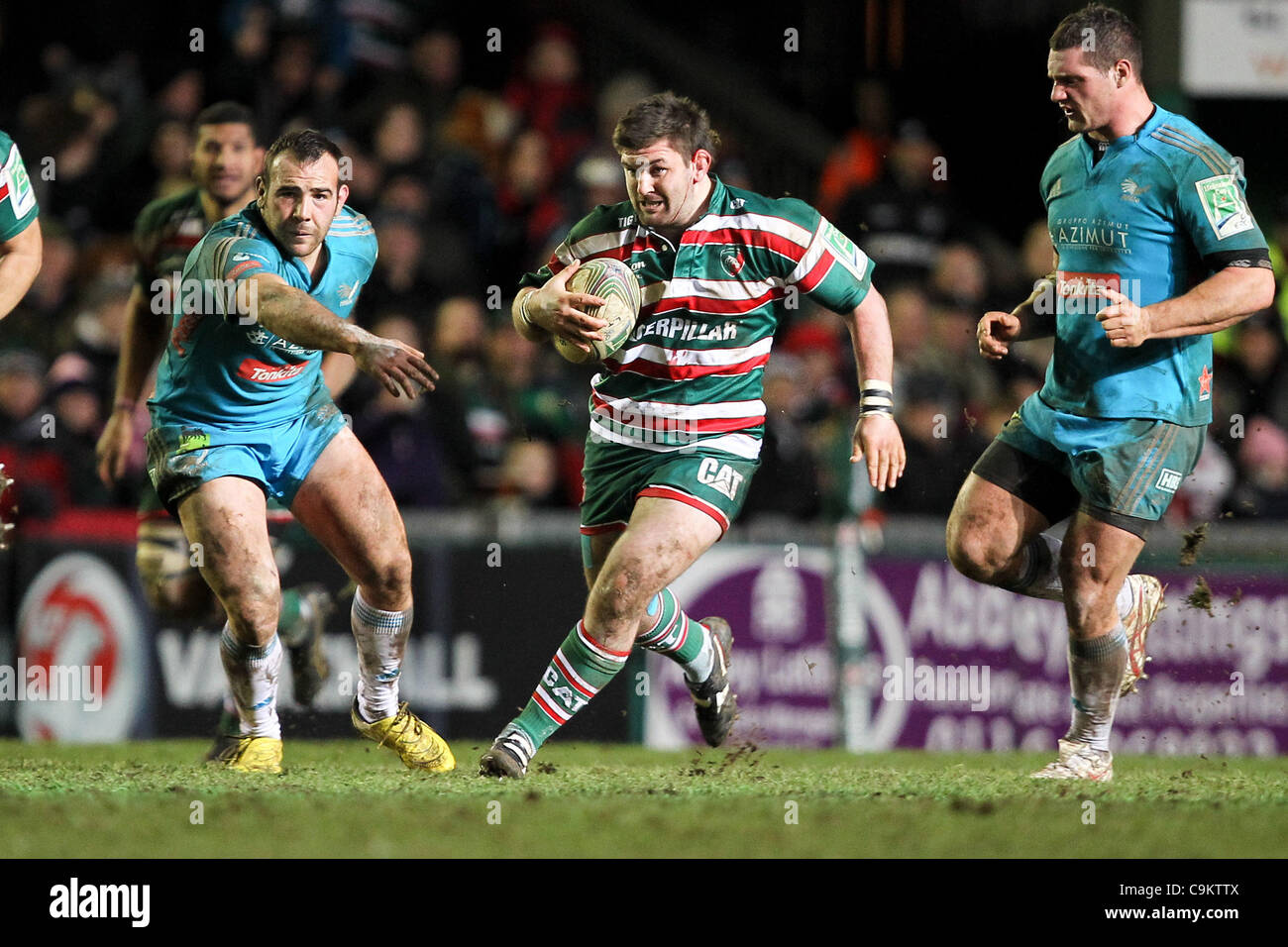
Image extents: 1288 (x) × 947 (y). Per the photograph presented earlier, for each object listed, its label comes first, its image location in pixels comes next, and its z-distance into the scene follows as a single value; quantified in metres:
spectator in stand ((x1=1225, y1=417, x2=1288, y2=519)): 11.01
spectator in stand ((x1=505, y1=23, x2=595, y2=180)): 12.40
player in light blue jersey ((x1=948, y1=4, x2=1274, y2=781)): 6.58
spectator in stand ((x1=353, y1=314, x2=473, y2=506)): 9.93
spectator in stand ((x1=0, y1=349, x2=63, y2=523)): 10.33
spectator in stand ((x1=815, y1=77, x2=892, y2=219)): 11.63
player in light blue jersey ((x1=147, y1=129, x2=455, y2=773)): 6.73
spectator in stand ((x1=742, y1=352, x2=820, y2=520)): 10.09
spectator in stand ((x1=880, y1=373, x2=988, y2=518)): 9.70
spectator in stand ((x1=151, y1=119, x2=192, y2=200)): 11.55
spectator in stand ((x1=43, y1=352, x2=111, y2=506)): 10.39
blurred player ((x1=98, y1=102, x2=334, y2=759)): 8.16
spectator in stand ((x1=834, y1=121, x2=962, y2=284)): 10.83
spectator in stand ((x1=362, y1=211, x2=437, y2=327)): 10.29
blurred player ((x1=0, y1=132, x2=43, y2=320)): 6.96
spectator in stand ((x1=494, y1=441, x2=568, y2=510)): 10.48
